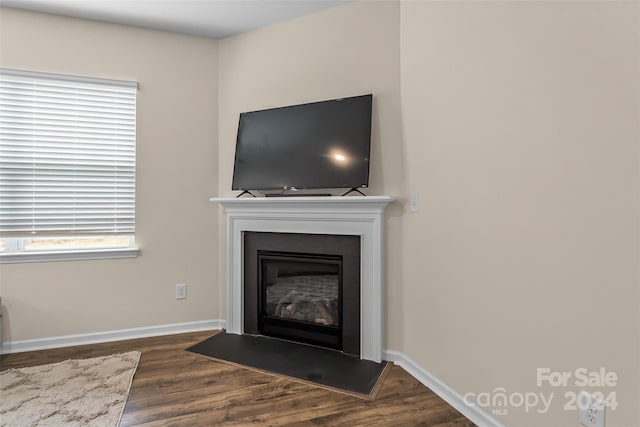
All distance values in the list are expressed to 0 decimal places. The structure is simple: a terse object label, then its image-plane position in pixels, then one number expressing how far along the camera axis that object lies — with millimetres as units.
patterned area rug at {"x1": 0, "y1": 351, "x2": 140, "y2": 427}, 1991
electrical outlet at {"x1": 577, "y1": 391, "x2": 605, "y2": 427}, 1344
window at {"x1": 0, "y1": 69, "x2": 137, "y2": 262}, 2936
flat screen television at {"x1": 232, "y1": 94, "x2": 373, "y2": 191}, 2771
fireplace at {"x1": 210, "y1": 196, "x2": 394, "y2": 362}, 2691
